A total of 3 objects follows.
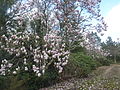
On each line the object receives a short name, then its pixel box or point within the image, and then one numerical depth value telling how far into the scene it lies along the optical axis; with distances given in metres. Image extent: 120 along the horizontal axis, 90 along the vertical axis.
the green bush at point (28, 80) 3.88
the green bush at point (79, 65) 5.24
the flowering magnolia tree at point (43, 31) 4.19
